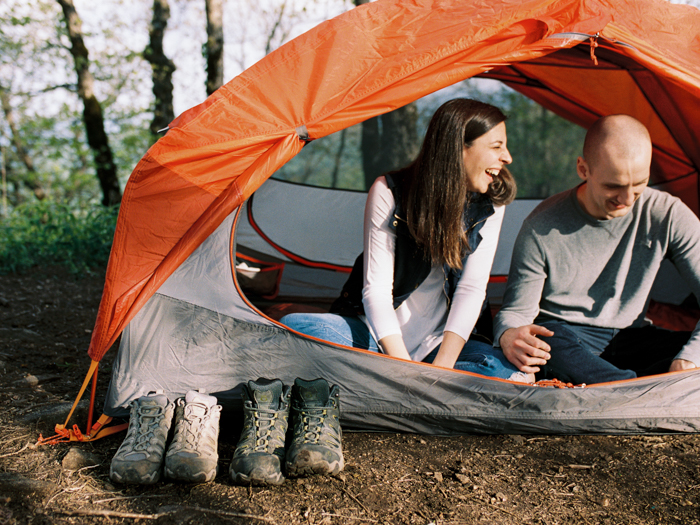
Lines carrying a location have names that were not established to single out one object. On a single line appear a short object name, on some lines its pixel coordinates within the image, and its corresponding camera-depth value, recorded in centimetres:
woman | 164
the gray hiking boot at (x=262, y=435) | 130
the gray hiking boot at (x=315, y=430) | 132
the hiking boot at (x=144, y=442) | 130
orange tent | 158
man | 175
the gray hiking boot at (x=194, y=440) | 130
